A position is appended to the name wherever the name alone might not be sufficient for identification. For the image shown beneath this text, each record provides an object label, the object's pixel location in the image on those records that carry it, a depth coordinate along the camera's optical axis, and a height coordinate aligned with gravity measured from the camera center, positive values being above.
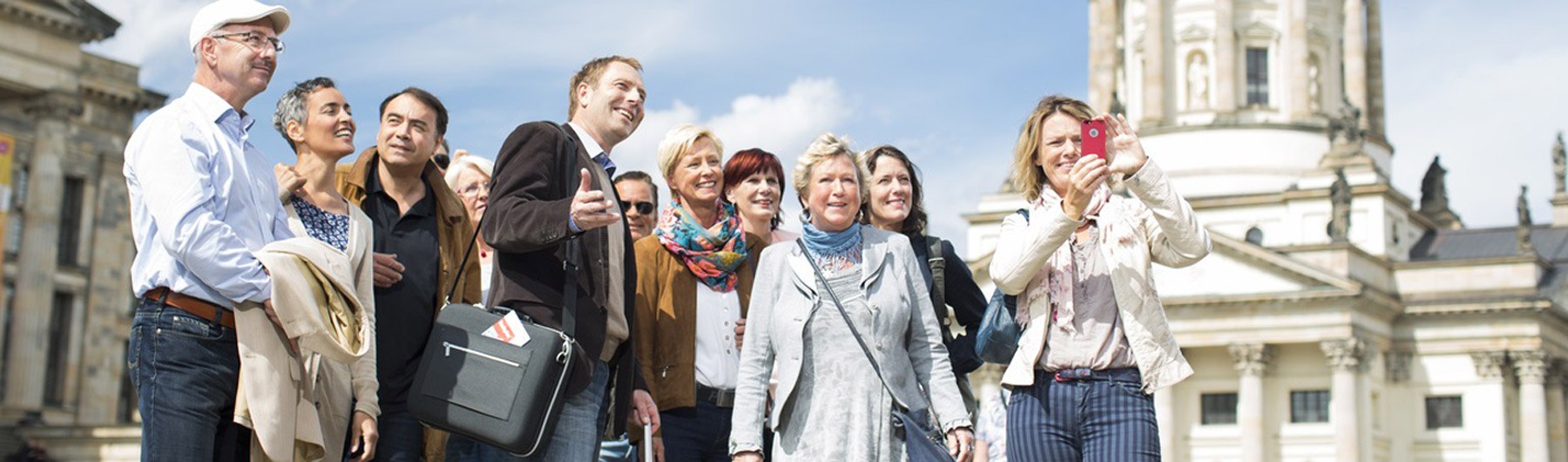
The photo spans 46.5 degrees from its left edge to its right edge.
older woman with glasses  7.98 +1.22
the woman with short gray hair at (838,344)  5.91 +0.41
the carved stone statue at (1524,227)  49.19 +7.25
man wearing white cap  4.91 +0.57
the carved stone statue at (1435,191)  58.34 +9.50
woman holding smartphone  5.60 +0.56
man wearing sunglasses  8.34 +1.20
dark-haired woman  6.99 +0.88
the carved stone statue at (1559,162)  57.31 +10.41
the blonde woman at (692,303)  6.84 +0.61
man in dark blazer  5.33 +0.63
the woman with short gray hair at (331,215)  5.59 +0.78
